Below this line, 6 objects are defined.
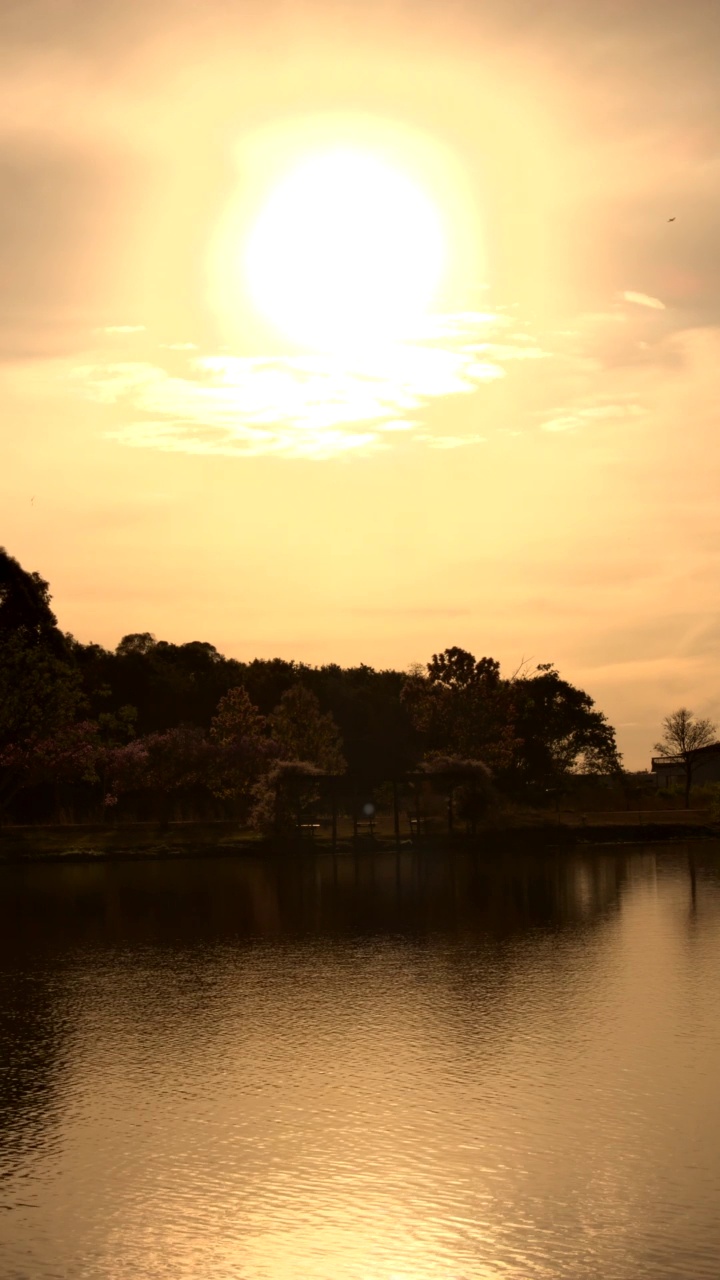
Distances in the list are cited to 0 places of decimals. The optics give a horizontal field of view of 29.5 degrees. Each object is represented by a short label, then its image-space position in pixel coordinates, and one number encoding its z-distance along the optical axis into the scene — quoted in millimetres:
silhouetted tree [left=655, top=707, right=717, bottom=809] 107500
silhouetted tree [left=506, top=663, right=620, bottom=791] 87688
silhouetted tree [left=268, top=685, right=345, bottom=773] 73562
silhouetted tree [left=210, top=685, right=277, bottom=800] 68188
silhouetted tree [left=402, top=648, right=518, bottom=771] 77000
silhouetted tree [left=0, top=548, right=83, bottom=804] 60156
